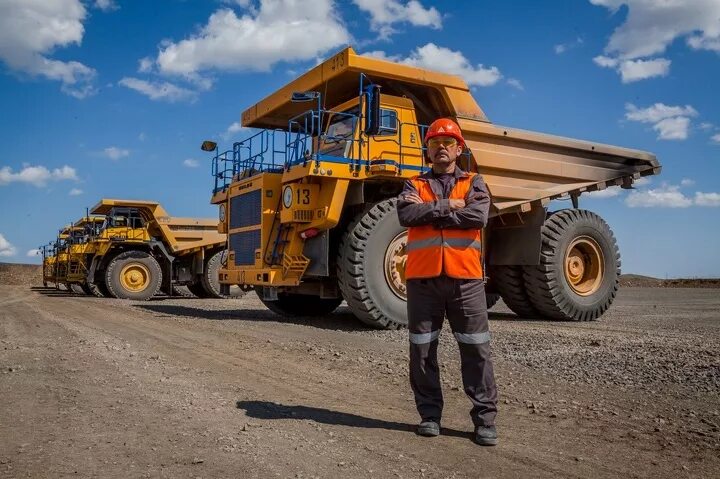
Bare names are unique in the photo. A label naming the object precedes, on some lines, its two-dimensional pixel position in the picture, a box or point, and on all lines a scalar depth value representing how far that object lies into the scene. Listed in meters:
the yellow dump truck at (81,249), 19.19
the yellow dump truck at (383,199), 8.45
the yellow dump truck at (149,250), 18.09
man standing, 3.77
